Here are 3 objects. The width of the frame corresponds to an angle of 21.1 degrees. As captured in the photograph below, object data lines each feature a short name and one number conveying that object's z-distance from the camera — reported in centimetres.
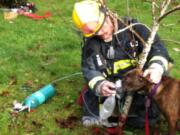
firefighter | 548
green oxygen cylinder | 645
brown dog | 523
